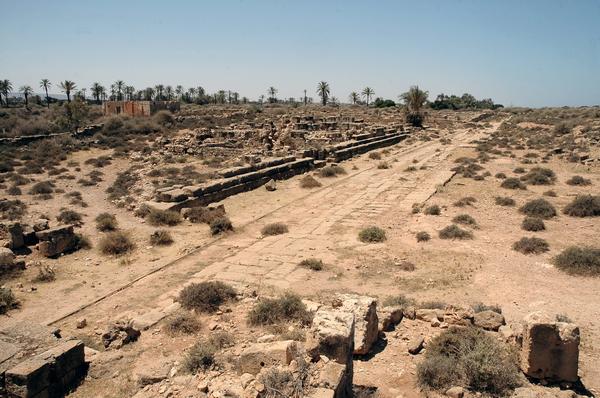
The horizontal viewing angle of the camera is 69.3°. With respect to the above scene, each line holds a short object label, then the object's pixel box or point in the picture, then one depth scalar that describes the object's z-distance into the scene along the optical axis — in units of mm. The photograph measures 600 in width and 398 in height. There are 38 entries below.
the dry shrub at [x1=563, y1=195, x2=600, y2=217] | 12922
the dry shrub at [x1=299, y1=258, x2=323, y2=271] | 9117
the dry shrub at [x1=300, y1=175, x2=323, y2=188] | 18438
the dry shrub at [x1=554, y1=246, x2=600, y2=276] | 8500
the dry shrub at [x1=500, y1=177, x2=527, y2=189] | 17277
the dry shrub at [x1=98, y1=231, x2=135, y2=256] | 10227
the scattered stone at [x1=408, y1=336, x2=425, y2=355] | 5887
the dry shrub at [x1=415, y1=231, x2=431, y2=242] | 10852
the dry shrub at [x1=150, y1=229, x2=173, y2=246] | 10859
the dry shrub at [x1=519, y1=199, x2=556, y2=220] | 12938
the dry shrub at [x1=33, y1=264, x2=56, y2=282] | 8680
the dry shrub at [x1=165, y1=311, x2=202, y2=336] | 6523
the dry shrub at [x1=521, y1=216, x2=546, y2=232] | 11569
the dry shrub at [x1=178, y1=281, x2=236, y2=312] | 7250
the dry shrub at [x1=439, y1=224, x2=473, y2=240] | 10984
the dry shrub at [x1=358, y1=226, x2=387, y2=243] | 10969
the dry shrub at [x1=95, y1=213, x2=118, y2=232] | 12039
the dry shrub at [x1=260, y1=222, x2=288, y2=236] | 11727
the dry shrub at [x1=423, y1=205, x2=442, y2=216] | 13352
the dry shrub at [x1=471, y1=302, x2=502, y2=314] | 6735
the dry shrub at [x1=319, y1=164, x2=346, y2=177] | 21031
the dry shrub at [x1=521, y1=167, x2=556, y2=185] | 18172
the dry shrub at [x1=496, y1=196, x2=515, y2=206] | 14555
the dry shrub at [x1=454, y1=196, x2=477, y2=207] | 14299
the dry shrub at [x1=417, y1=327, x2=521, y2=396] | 4957
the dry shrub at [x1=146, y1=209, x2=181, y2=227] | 12492
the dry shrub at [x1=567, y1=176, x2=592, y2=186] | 17781
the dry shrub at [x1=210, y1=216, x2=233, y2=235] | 11773
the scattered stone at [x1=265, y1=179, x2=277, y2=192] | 17750
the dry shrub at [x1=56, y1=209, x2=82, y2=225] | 12727
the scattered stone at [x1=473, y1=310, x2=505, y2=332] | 6309
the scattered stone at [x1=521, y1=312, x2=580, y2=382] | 5039
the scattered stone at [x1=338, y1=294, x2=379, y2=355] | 5781
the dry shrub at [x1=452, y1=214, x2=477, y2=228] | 12148
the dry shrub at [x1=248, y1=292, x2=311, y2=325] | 6657
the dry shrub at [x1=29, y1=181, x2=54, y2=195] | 17047
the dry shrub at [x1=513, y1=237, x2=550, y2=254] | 9867
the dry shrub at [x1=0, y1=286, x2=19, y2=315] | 7422
